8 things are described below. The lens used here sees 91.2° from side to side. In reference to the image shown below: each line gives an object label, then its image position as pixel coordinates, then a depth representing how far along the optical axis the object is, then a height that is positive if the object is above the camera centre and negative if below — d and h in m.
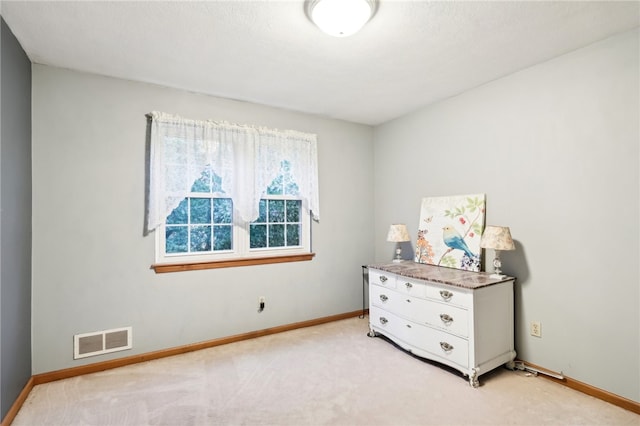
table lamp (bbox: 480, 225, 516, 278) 2.49 -0.20
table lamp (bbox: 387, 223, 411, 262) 3.44 -0.20
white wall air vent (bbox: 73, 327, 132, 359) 2.57 -1.05
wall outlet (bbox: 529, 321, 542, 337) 2.53 -0.92
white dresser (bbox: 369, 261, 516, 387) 2.39 -0.84
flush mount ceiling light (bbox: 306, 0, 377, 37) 1.74 +1.17
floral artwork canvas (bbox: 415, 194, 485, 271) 2.92 -0.15
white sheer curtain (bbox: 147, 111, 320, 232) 2.86 +0.58
